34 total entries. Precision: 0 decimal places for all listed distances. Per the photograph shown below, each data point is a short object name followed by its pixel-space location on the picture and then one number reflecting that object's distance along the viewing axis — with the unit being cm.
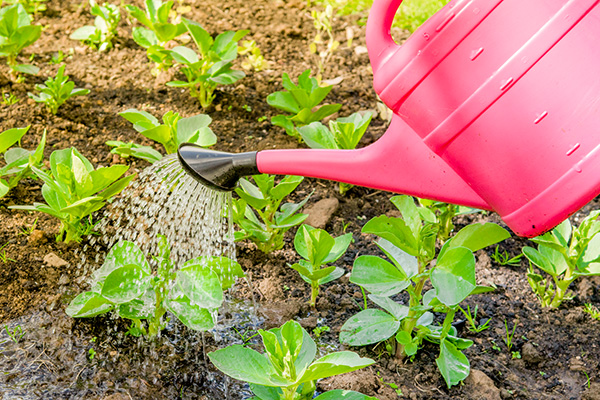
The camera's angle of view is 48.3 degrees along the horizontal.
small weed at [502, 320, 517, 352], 162
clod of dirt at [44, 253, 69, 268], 169
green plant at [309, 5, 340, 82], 252
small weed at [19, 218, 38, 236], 178
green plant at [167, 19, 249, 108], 218
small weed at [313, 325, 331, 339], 161
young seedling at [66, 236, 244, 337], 139
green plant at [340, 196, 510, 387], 137
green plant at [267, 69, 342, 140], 211
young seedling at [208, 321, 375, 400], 120
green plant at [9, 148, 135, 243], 158
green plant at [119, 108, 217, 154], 184
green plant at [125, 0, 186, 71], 231
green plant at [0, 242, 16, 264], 169
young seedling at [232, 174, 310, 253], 167
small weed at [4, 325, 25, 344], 153
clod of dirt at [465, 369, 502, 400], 148
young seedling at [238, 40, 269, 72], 254
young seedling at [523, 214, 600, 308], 162
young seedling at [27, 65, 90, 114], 215
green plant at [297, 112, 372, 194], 187
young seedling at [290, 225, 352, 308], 153
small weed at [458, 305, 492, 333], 164
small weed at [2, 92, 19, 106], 226
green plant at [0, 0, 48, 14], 281
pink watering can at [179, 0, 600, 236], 113
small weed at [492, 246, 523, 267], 191
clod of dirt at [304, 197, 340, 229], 194
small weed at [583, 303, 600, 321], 175
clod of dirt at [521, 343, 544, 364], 159
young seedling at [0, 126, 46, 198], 172
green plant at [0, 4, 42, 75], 225
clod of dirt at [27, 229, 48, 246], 174
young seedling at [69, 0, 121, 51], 258
